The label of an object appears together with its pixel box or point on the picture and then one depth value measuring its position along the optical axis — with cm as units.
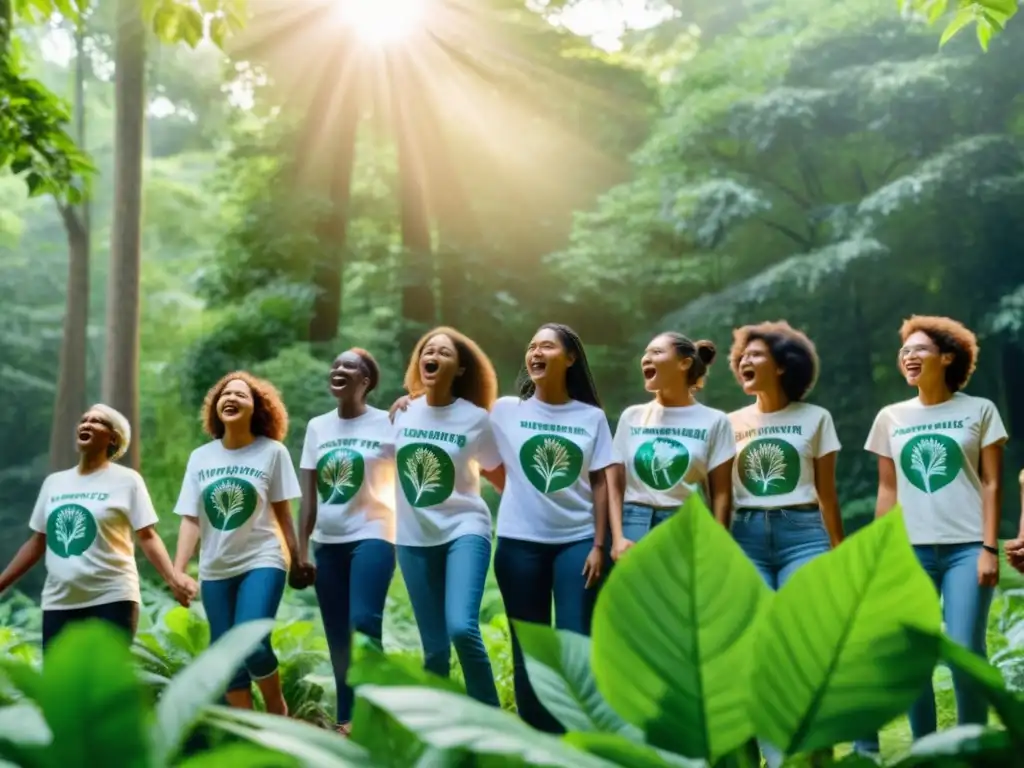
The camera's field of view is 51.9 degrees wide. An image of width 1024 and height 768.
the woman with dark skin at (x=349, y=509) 350
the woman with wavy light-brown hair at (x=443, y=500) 327
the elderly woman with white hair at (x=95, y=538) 360
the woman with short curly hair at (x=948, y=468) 308
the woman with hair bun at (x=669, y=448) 317
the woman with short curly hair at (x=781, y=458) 312
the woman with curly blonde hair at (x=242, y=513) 358
